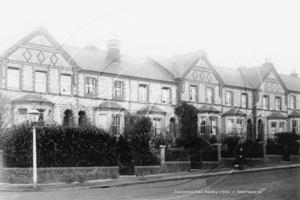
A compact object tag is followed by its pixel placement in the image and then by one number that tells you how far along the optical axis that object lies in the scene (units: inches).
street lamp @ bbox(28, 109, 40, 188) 606.9
